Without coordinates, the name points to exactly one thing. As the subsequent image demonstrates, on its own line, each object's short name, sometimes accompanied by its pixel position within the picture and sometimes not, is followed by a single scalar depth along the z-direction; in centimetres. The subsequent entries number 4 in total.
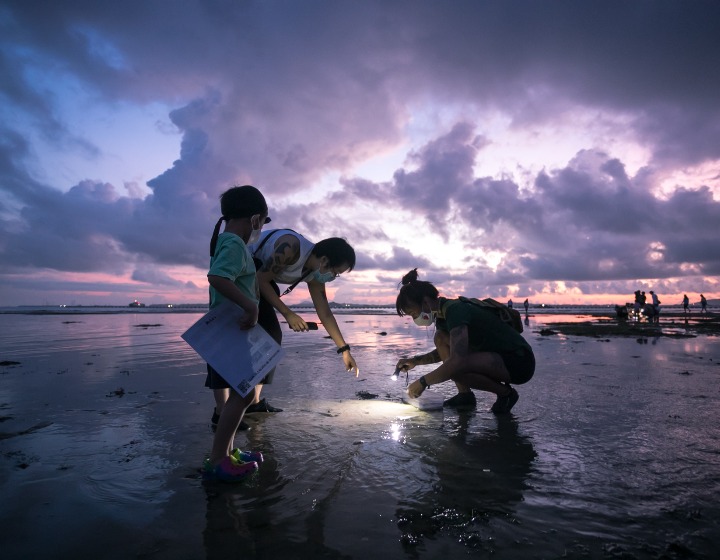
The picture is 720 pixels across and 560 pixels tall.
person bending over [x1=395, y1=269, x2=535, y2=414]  387
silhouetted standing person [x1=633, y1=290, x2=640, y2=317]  2792
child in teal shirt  242
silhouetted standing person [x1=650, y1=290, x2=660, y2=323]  2382
